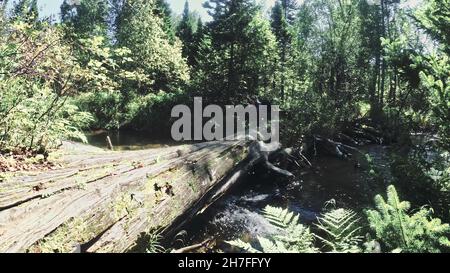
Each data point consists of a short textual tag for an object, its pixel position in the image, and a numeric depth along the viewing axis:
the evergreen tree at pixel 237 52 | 26.89
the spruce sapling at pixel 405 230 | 4.27
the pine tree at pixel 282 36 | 30.72
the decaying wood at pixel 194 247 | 6.70
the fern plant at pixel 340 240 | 4.65
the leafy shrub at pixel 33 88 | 6.61
